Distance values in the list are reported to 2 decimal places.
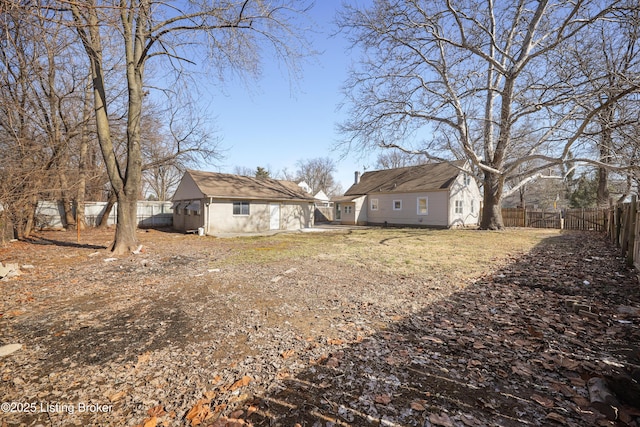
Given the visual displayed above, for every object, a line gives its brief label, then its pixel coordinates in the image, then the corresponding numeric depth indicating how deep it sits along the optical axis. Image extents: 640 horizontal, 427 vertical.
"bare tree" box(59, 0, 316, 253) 8.48
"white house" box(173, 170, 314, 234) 17.64
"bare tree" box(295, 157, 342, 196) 59.34
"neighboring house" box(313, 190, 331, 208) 33.52
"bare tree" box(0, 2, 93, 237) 5.80
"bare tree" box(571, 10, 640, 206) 6.77
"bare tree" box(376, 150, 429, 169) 47.65
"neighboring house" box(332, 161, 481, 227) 21.70
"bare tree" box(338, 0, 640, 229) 10.74
